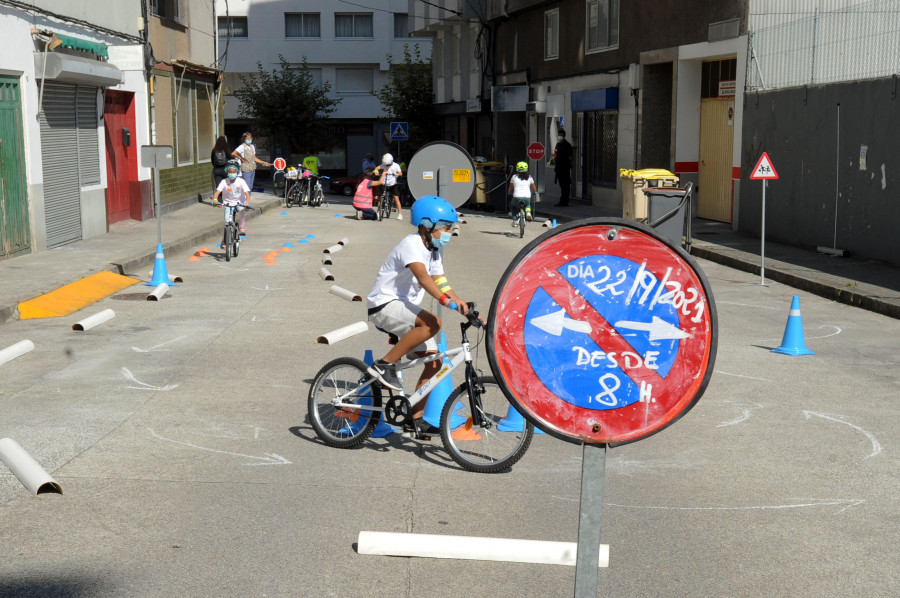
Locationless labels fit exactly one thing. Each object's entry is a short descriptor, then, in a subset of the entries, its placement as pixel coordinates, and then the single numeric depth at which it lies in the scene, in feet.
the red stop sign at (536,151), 110.11
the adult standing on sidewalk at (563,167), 110.63
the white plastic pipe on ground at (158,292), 45.78
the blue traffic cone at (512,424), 21.64
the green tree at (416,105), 177.99
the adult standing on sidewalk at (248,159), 99.01
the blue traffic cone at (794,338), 34.65
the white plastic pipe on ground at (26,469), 19.71
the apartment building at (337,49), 200.44
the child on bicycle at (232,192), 60.13
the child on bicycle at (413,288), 22.59
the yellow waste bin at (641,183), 76.64
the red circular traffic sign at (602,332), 10.03
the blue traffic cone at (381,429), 24.66
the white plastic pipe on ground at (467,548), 16.47
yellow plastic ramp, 42.42
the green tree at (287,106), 185.37
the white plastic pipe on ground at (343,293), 42.16
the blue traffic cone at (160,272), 50.11
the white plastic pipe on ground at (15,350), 32.58
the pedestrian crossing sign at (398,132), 153.99
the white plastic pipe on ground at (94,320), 38.65
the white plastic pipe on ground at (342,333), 35.47
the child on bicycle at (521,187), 79.20
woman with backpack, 107.04
